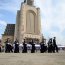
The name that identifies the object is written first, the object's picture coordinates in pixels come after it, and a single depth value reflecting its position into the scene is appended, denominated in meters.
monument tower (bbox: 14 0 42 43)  38.94
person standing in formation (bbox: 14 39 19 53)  9.40
